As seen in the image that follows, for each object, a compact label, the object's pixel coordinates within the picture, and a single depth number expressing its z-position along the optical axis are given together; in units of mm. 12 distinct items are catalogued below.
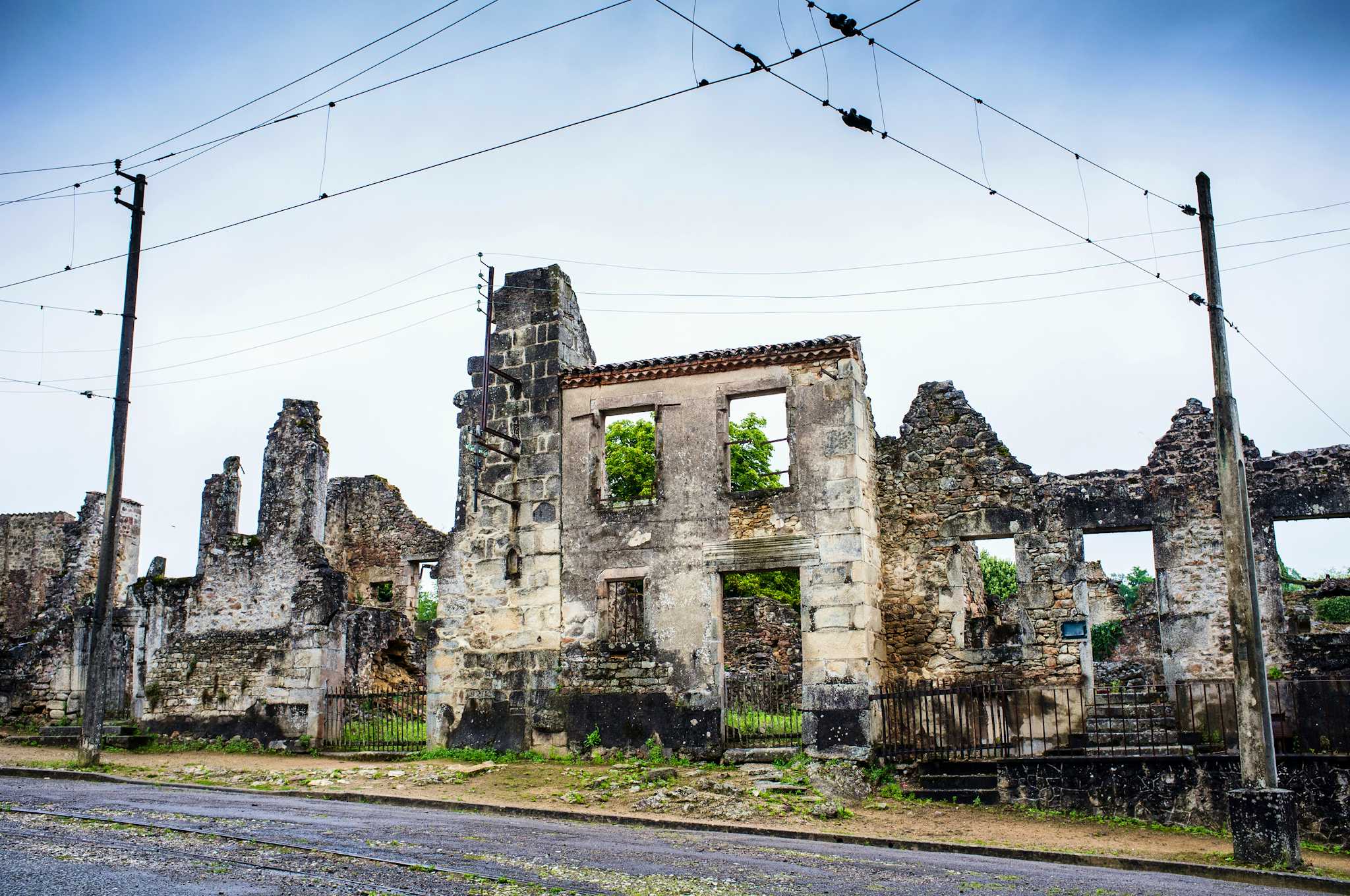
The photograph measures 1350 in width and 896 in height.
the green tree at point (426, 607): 58000
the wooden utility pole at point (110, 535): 18188
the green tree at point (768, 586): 31469
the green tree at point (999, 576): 55881
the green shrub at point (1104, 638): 40812
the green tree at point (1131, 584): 63781
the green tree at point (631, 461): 34125
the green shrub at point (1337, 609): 40969
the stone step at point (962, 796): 15500
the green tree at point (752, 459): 34000
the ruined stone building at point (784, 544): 17969
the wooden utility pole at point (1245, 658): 11500
